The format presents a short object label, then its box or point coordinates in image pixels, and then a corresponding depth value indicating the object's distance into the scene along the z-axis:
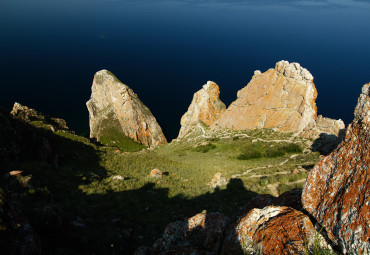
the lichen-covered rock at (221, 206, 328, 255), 6.00
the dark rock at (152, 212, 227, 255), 8.42
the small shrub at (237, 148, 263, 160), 40.53
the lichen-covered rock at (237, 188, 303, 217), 8.66
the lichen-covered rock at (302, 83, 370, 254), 5.33
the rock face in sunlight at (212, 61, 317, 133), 48.25
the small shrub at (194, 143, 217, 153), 50.62
